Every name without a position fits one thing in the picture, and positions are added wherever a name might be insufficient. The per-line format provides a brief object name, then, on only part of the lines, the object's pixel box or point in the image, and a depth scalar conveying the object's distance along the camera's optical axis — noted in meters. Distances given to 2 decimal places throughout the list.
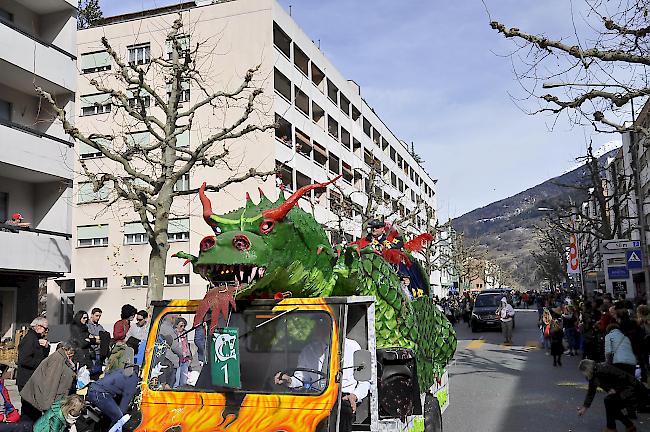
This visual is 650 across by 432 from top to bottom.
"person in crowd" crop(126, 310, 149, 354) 11.02
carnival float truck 4.38
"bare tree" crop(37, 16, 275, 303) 13.33
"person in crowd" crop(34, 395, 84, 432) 5.88
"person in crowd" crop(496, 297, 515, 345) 22.08
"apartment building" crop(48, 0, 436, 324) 28.38
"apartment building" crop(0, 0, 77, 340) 16.36
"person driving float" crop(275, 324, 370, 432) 4.47
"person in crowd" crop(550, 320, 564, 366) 16.34
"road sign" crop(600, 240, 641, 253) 16.30
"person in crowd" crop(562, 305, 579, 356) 18.27
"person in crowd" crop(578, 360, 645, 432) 7.83
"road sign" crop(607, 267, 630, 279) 17.19
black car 27.64
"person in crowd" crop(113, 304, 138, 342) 11.25
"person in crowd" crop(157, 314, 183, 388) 4.79
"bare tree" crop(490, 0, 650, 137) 9.94
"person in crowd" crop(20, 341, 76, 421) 7.25
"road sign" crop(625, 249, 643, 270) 15.86
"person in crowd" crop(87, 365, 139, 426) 7.04
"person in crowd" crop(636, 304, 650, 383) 10.85
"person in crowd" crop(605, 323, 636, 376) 8.77
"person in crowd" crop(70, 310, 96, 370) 11.33
